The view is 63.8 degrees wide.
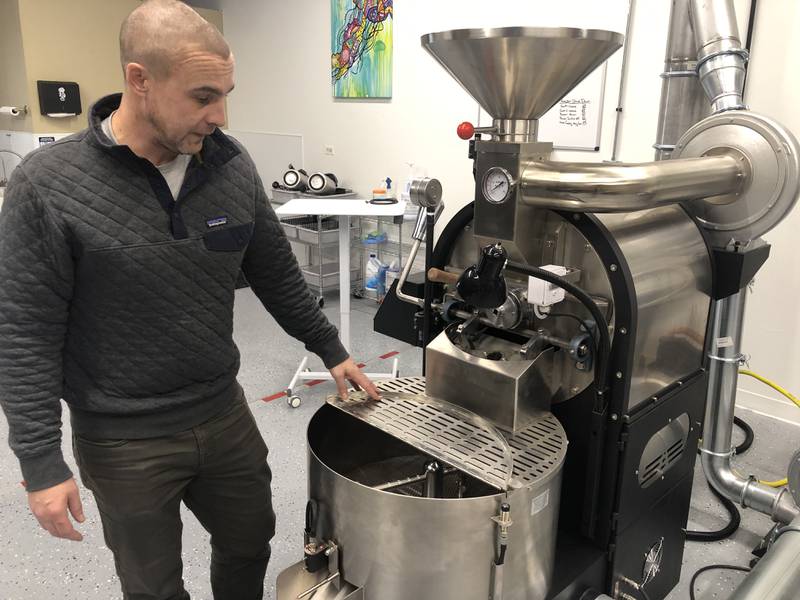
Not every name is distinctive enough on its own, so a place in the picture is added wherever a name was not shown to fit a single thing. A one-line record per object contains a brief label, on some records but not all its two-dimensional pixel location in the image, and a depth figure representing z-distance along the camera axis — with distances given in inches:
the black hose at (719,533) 80.6
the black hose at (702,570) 72.4
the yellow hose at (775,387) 104.0
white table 119.3
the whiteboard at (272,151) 200.5
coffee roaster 43.2
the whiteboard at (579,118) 123.3
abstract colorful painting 163.0
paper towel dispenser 183.6
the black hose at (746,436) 100.9
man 43.0
